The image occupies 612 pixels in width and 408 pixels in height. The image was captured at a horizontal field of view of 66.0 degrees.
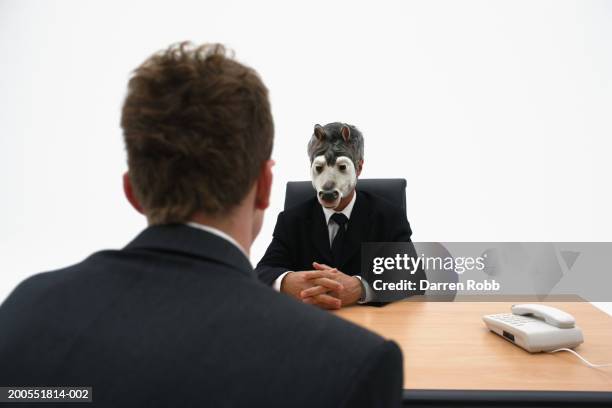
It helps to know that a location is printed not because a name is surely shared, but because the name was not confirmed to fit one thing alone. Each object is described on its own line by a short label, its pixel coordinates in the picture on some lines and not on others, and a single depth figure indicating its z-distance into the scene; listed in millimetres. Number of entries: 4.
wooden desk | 1029
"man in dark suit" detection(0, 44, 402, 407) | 494
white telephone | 1165
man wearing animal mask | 1609
